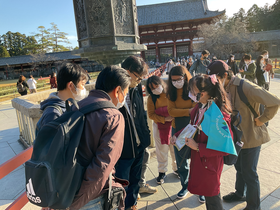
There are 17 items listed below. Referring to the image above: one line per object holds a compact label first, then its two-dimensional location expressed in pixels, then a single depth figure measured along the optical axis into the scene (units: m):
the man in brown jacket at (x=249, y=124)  1.88
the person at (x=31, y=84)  10.81
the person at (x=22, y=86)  9.35
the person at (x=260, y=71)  5.99
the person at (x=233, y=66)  7.67
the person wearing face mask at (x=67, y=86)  1.60
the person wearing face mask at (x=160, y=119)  2.60
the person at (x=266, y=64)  6.14
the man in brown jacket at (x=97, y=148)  1.10
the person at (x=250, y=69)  5.98
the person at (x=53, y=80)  10.47
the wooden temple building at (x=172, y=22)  33.00
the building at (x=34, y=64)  30.39
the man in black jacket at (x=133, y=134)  2.01
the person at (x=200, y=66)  6.12
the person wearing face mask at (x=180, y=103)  2.39
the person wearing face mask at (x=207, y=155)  1.68
